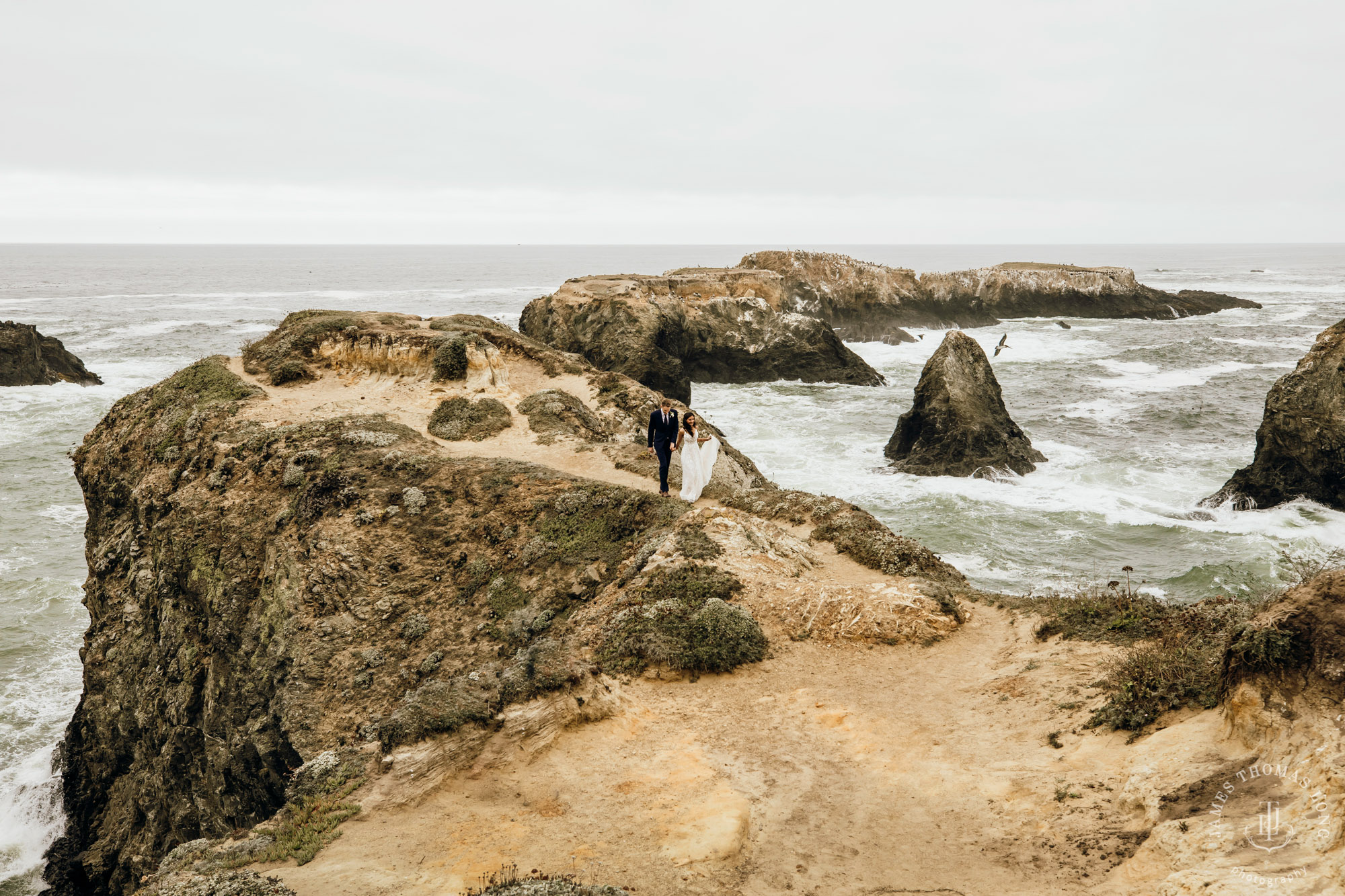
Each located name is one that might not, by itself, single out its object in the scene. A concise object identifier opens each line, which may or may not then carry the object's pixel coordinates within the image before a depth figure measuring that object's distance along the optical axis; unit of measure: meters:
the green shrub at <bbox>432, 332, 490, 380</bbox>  25.75
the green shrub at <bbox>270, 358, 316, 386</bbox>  25.66
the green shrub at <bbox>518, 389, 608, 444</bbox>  23.06
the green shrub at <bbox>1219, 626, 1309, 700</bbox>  7.37
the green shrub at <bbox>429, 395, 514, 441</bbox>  22.70
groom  17.58
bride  17.00
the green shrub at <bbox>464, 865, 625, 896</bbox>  6.84
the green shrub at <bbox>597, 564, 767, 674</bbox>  12.14
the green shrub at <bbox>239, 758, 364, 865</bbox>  8.12
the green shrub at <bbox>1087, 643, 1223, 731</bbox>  8.62
